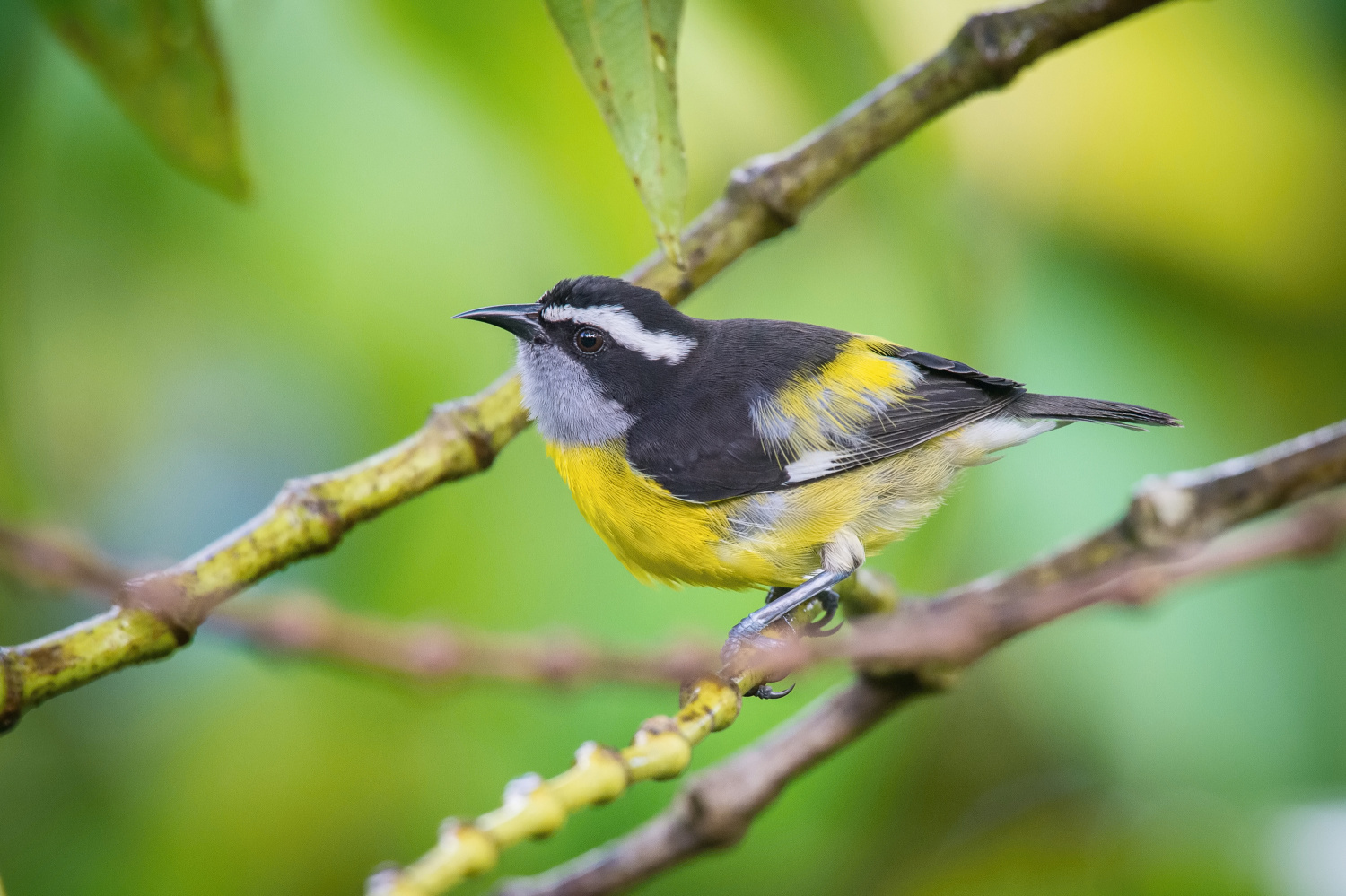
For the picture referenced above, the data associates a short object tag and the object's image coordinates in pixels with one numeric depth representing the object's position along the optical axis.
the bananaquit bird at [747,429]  2.89
